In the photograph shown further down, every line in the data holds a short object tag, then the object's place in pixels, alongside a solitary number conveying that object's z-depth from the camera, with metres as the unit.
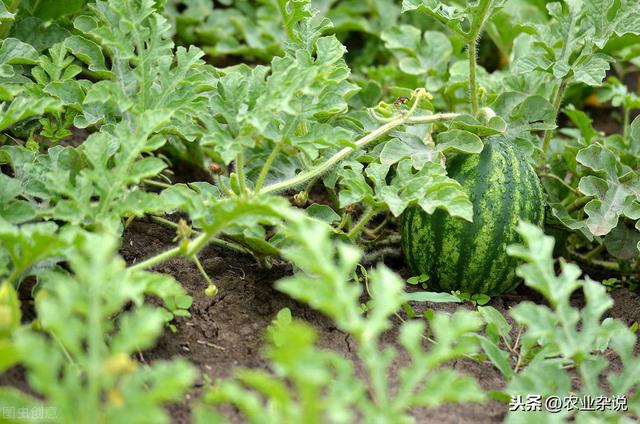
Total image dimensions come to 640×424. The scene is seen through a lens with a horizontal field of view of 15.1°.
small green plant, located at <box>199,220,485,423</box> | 2.78
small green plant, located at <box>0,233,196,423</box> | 2.78
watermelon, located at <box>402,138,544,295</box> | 3.27
